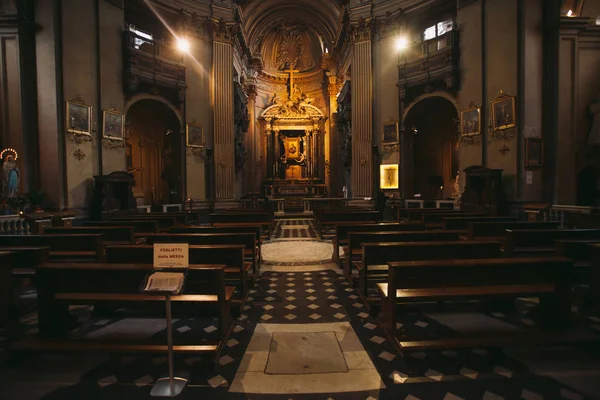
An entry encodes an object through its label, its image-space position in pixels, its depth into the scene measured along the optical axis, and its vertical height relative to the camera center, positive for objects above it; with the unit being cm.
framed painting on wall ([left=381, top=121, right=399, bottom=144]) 1459 +275
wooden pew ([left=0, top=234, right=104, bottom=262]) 490 -79
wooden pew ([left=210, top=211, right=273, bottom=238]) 897 -74
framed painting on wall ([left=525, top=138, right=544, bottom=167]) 1029 +122
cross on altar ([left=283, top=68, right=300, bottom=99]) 2323 +849
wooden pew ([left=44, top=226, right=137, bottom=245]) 574 -69
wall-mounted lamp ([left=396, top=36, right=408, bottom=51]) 1459 +696
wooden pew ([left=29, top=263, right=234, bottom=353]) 305 -99
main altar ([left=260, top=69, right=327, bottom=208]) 2297 +393
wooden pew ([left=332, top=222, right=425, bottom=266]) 621 -76
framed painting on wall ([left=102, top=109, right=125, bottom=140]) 1120 +260
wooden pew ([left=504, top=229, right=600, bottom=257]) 481 -79
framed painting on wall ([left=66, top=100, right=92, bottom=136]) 998 +257
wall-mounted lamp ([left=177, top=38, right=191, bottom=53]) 1417 +683
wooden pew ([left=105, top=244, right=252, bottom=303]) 408 -85
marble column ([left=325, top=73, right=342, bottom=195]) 2206 +293
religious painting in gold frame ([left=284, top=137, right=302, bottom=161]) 2341 +341
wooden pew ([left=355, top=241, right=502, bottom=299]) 420 -83
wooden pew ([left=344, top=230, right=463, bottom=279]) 509 -78
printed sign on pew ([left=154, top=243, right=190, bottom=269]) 260 -52
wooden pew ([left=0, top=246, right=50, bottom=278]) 393 -78
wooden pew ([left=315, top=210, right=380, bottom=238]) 912 -76
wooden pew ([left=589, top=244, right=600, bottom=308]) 364 -97
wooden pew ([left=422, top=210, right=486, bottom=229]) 821 -75
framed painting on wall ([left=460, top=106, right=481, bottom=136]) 1173 +265
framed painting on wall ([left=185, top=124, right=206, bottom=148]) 1432 +270
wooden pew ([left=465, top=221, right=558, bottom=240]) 579 -71
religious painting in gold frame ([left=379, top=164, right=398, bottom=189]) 1458 +70
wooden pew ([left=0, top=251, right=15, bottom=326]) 380 -111
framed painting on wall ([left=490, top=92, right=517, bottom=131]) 1048 +266
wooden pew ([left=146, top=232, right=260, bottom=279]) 518 -77
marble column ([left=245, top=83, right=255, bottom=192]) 2202 +327
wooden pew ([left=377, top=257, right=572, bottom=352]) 313 -98
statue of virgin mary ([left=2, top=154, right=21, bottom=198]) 834 +47
